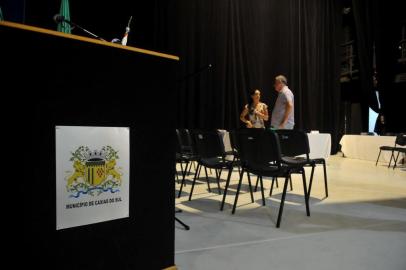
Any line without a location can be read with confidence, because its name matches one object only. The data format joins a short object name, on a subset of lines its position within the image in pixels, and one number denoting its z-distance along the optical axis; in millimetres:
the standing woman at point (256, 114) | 4921
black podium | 1119
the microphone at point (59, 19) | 1369
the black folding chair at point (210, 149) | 3100
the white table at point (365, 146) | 6965
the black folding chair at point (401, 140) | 5795
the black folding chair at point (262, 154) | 2479
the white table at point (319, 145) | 6165
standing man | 3744
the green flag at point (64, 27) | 1631
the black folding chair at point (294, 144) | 2900
